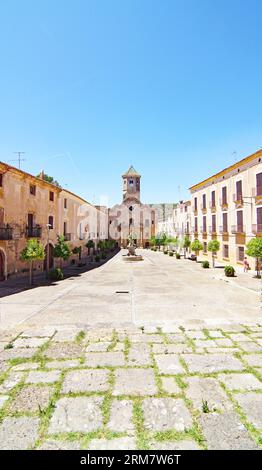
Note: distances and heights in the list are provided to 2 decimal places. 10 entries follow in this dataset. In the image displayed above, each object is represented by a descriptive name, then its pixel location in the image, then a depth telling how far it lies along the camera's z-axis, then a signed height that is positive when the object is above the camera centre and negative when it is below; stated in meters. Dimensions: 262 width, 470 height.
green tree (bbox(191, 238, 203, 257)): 28.86 -0.93
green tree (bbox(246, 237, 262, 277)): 15.47 -0.67
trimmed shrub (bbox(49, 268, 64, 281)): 17.34 -2.49
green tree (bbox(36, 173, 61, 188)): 45.80 +11.85
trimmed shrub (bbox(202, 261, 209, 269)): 23.38 -2.58
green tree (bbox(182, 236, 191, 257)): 35.84 -0.70
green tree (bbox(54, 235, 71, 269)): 20.22 -0.89
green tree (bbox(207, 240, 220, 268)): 23.41 -0.69
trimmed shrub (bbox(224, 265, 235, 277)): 17.98 -2.46
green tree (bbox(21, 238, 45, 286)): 15.78 -0.76
